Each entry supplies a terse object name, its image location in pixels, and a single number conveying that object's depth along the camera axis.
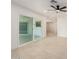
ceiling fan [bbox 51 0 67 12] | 2.78
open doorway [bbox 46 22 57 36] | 9.62
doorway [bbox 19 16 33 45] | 3.27
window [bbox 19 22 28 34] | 3.25
